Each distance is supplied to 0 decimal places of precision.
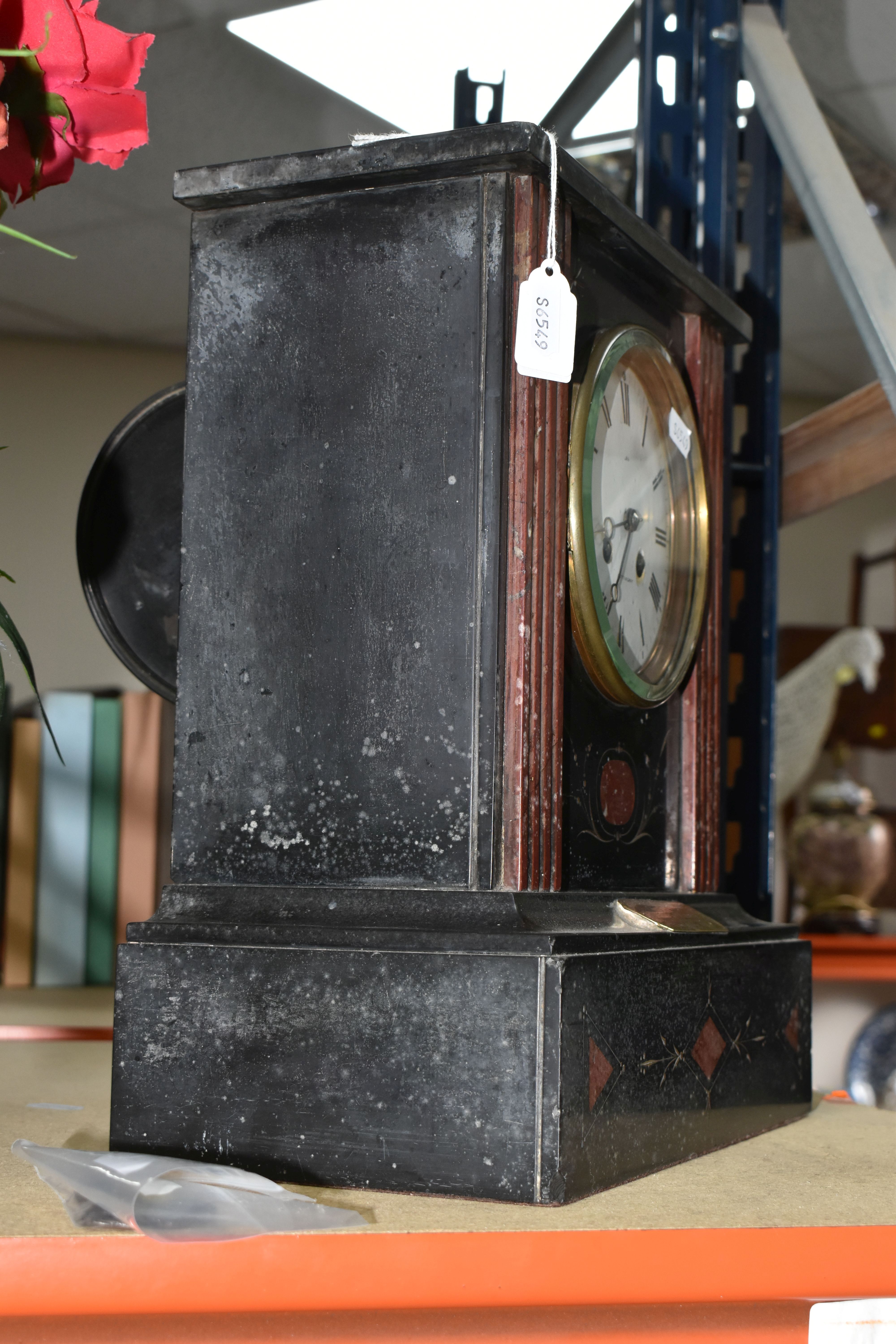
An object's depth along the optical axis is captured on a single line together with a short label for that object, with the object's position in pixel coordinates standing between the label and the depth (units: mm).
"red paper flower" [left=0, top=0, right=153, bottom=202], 756
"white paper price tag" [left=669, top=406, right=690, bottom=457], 1014
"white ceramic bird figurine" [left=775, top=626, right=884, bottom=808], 2885
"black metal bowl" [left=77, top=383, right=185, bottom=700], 985
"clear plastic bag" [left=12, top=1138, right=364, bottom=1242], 601
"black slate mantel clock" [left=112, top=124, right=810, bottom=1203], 729
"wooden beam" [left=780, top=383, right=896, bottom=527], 1395
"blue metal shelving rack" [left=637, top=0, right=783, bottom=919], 1429
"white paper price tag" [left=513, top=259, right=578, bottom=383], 793
